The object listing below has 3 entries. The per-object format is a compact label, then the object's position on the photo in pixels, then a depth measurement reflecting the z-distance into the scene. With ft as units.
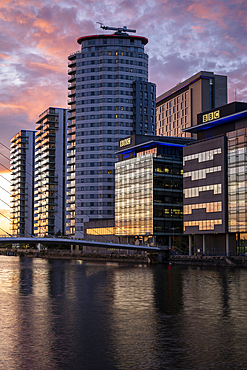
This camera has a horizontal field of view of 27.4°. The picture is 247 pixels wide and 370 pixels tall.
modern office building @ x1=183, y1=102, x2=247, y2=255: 373.81
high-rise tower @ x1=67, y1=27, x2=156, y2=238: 622.95
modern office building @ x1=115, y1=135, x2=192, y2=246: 486.79
